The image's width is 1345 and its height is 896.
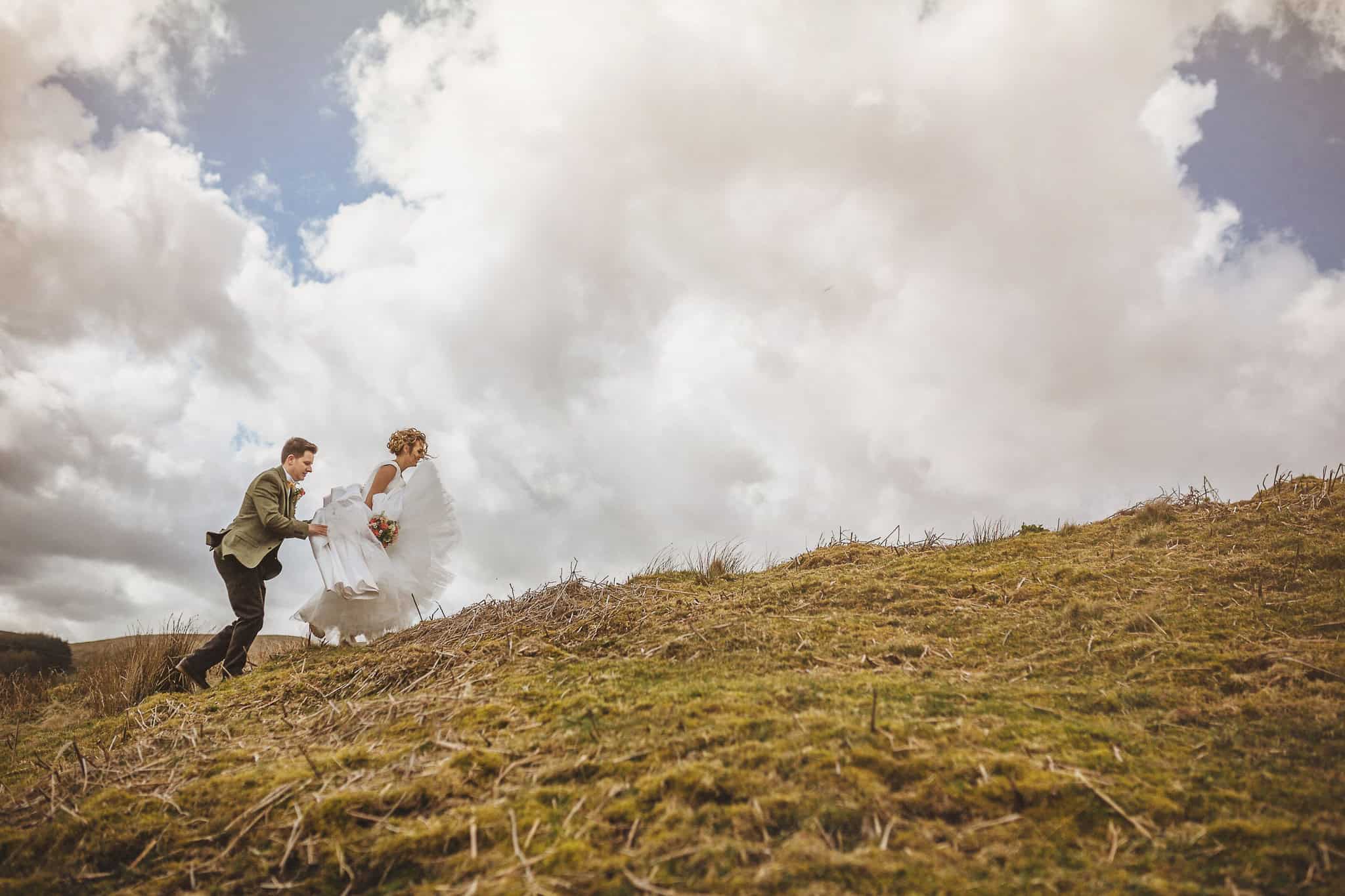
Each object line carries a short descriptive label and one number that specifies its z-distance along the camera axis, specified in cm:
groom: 941
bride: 1009
